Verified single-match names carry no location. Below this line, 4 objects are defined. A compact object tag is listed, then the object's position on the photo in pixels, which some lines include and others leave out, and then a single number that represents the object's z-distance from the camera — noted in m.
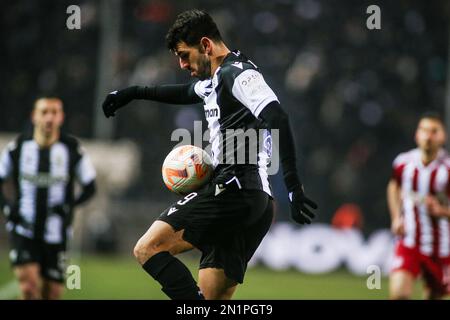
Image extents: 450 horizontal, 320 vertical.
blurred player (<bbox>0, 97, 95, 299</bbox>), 15.28
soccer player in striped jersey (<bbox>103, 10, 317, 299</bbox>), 9.77
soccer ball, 10.52
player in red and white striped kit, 14.90
